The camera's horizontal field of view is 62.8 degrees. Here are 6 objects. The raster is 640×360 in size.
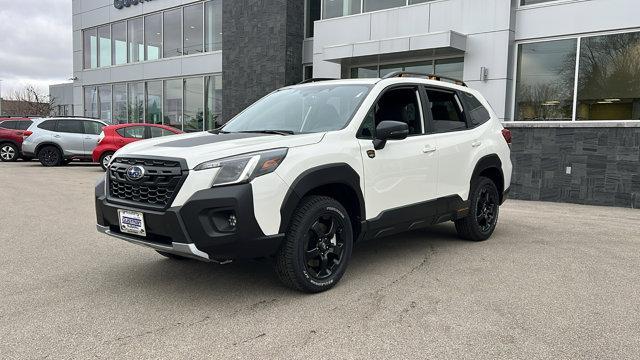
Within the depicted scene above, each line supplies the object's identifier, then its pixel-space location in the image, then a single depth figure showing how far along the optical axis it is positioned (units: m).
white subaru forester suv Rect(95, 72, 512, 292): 3.60
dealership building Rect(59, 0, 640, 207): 10.16
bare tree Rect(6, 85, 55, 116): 51.10
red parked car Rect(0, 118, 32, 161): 19.00
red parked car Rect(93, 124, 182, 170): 14.68
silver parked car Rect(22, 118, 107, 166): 16.69
